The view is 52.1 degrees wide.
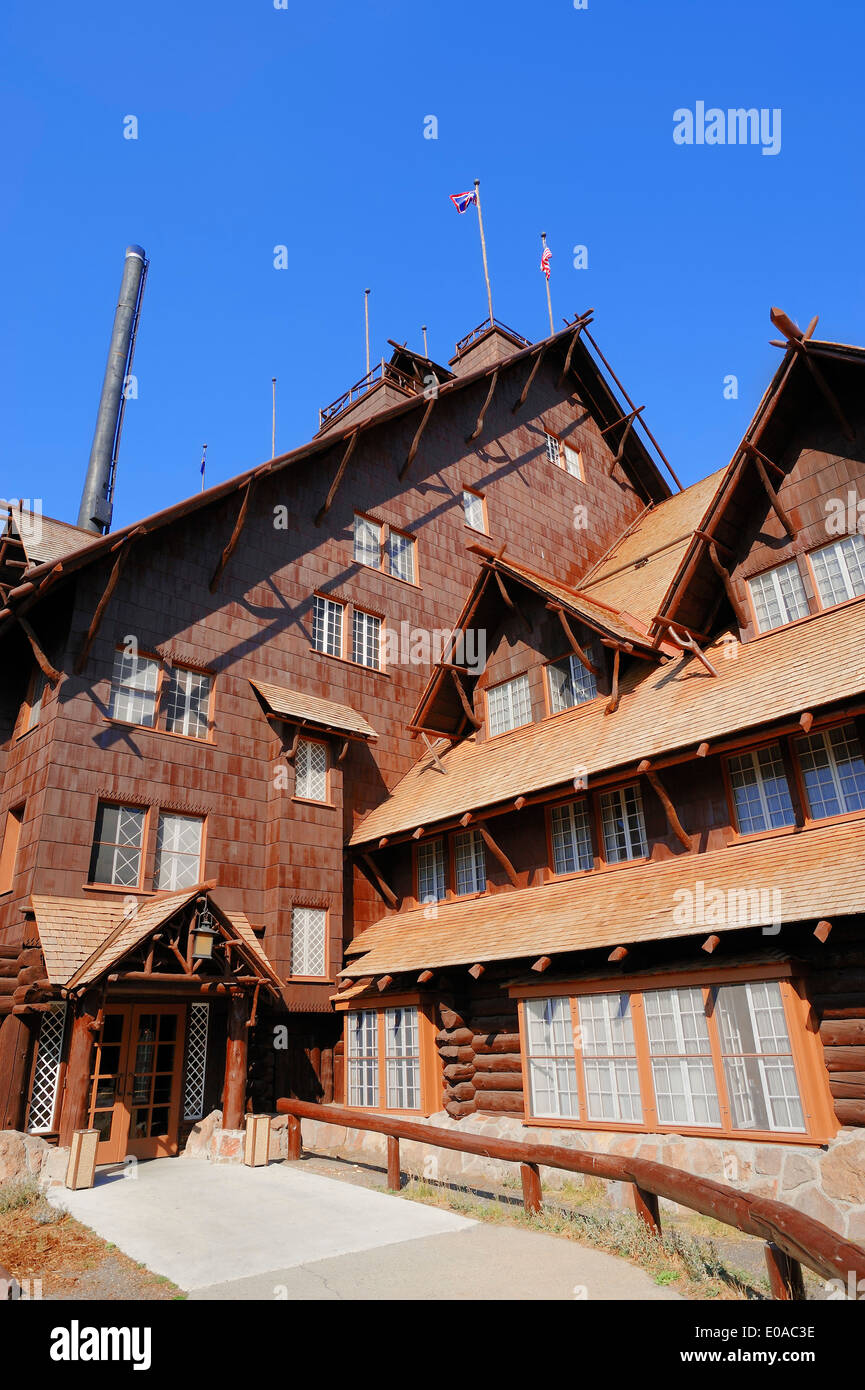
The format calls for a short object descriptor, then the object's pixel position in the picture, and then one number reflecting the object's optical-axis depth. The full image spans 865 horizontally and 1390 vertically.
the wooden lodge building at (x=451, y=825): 12.94
